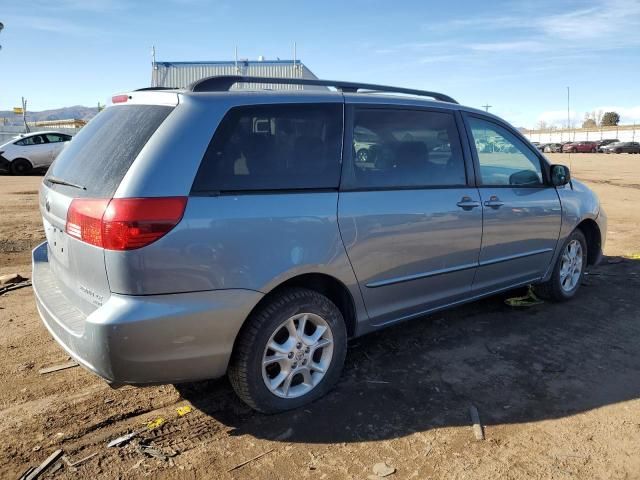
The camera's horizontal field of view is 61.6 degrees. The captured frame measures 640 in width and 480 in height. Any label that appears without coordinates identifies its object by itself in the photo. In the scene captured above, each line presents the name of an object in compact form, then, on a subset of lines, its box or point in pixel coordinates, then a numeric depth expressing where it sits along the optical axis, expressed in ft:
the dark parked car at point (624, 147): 182.60
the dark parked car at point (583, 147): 201.36
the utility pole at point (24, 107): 139.15
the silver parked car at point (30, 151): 60.18
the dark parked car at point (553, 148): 215.10
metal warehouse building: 63.05
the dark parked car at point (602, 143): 198.70
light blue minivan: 8.48
